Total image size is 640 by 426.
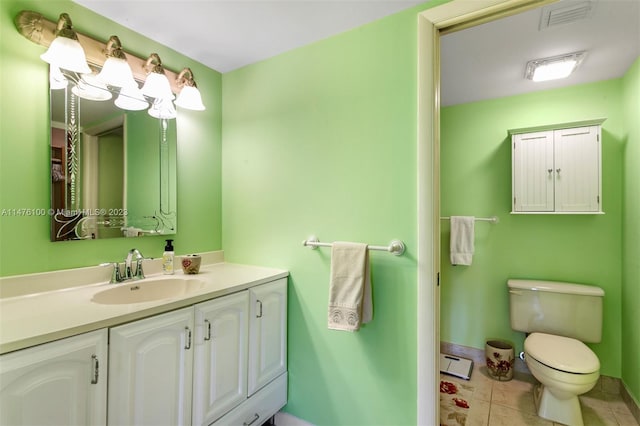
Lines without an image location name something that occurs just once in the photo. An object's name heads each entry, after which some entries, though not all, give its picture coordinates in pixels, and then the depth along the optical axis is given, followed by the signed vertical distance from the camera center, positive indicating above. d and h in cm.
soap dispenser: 159 -25
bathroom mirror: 127 +23
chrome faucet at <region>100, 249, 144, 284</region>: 138 -28
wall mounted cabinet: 197 +33
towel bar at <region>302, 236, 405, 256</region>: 135 -16
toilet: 164 -86
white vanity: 80 -48
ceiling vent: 130 +96
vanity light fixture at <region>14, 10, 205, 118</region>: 119 +70
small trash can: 219 -115
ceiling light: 175 +96
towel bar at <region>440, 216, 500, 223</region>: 235 -4
